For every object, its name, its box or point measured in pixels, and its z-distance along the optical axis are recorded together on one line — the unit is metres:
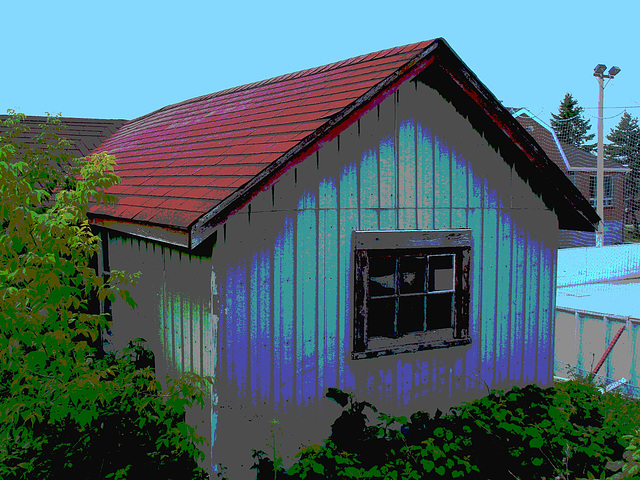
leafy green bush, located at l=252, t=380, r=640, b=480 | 4.71
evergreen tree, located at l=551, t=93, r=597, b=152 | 65.62
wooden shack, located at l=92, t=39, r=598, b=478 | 4.85
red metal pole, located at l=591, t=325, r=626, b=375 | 10.16
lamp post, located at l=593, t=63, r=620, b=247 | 23.81
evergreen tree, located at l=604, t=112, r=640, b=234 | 68.88
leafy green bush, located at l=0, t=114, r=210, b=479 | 3.82
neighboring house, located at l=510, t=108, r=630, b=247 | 30.56
